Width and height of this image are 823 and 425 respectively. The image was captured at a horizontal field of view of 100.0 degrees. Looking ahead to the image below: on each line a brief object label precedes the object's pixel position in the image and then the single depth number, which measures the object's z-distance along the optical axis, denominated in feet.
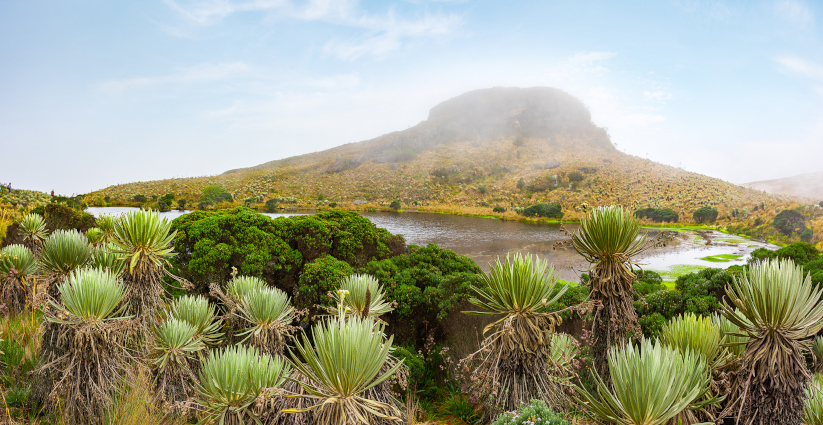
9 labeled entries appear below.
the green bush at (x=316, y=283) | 19.33
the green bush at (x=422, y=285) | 18.69
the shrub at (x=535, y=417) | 8.86
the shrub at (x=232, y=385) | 9.02
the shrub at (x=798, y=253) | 22.39
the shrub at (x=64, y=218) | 30.55
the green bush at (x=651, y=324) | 16.74
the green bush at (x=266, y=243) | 21.18
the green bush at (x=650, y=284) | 22.80
